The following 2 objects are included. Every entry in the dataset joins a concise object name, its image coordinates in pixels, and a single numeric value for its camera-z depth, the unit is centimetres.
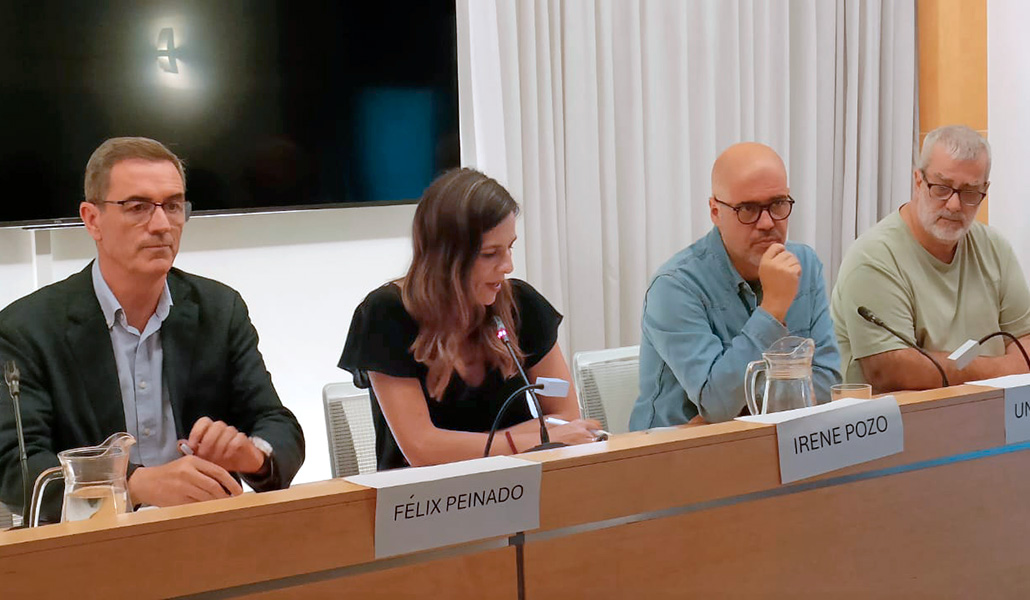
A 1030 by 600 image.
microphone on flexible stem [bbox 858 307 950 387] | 626
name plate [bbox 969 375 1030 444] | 526
